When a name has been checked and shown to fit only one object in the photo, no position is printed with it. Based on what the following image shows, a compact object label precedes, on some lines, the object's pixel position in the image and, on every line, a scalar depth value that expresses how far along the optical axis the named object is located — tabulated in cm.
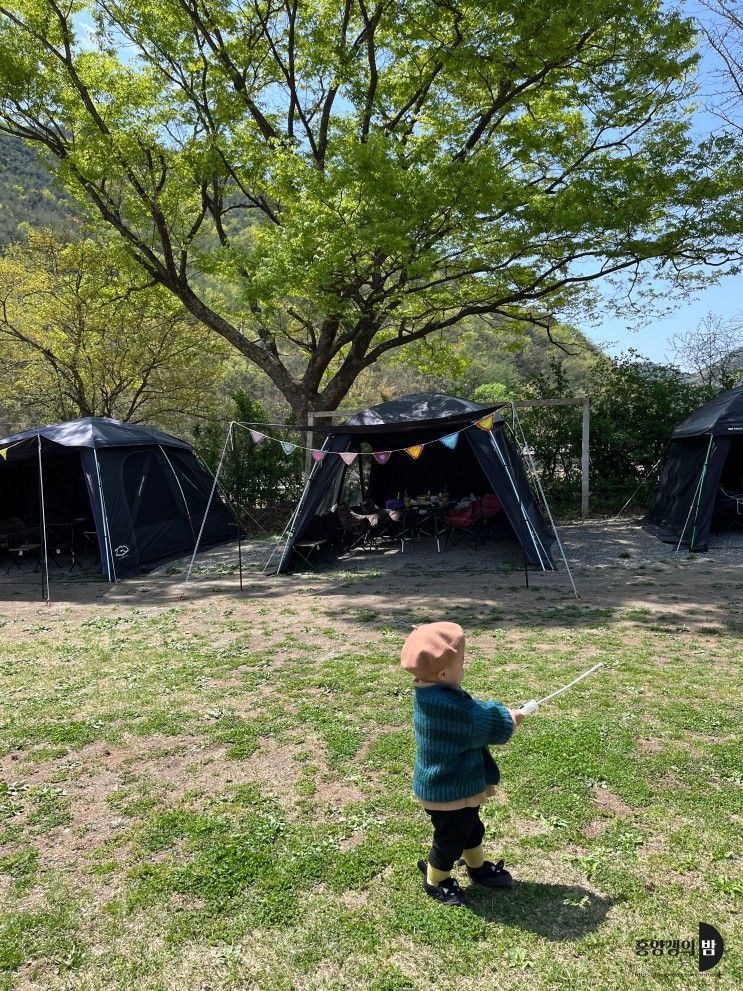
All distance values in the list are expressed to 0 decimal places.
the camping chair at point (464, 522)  953
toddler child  217
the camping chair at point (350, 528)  978
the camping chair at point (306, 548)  877
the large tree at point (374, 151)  945
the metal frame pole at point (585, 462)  1155
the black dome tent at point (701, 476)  884
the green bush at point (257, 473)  1331
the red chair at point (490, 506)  966
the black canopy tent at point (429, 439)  796
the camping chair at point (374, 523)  992
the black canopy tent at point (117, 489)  880
